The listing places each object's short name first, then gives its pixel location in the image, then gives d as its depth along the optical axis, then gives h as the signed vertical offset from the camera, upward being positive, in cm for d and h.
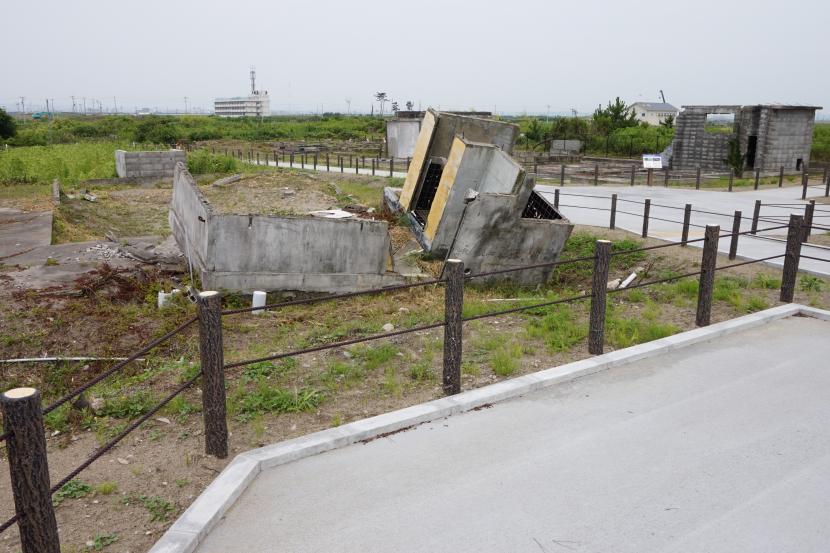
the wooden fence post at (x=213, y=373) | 448 -163
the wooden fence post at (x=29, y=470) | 307 -158
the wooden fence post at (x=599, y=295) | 649 -152
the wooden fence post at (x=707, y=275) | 738 -148
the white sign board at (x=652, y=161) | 2762 -84
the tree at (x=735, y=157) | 3150 -70
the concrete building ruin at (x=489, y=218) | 1082 -136
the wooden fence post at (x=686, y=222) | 1255 -149
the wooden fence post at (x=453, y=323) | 557 -155
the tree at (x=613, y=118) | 5103 +166
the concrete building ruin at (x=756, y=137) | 3056 +25
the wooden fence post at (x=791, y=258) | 817 -141
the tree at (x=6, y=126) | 4816 +18
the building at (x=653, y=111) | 12038 +530
